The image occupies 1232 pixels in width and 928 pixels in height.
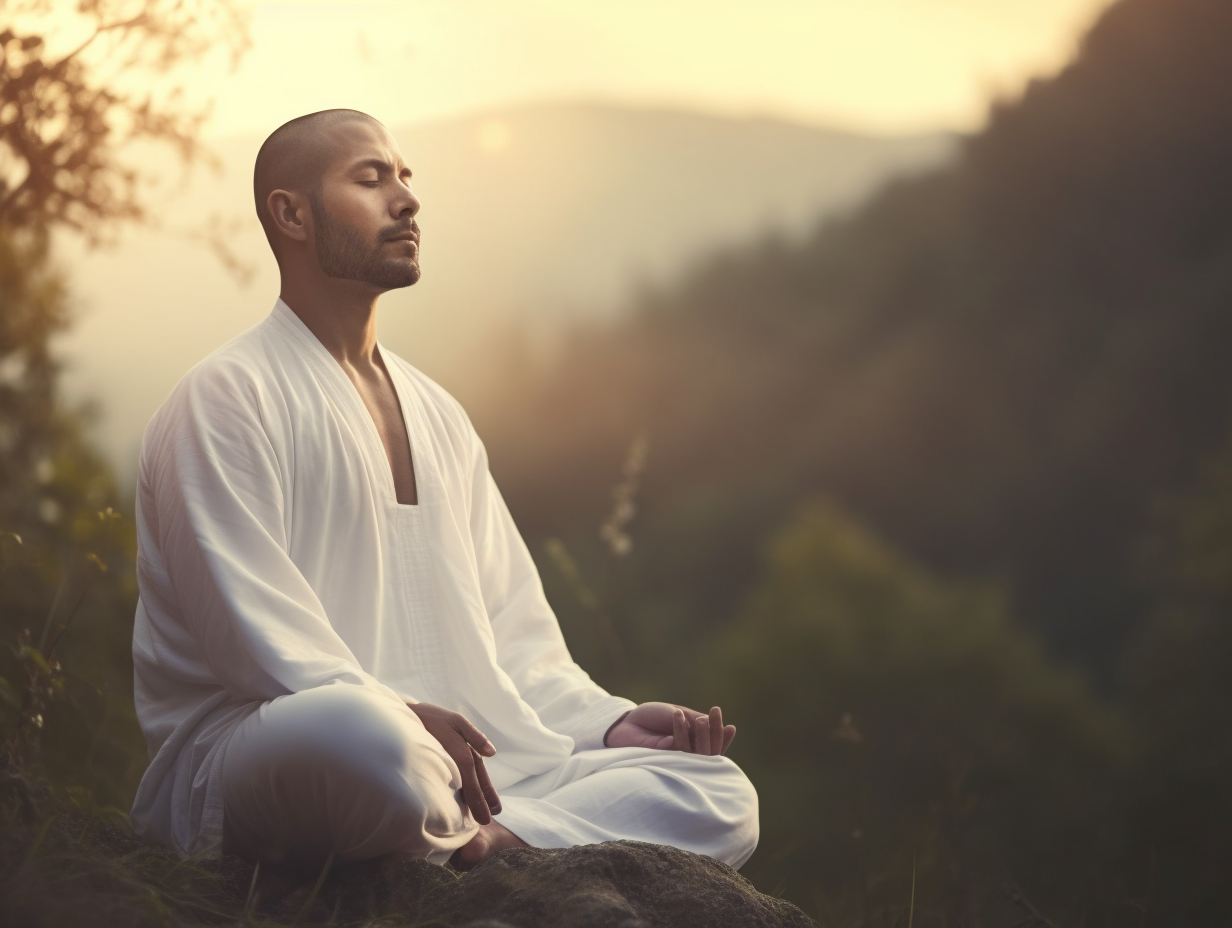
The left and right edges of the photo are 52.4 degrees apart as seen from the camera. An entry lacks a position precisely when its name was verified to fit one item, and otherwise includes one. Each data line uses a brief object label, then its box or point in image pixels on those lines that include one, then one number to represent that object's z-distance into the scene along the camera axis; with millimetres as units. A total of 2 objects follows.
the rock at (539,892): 1998
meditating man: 2123
